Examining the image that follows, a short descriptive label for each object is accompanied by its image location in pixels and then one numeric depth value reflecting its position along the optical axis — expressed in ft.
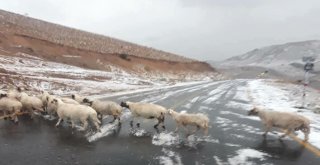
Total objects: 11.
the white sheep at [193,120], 21.68
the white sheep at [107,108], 25.13
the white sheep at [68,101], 25.95
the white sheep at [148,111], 23.88
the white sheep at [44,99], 27.79
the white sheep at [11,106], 24.54
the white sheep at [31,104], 26.30
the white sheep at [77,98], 29.37
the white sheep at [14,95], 27.06
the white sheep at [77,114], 21.64
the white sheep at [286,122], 20.75
